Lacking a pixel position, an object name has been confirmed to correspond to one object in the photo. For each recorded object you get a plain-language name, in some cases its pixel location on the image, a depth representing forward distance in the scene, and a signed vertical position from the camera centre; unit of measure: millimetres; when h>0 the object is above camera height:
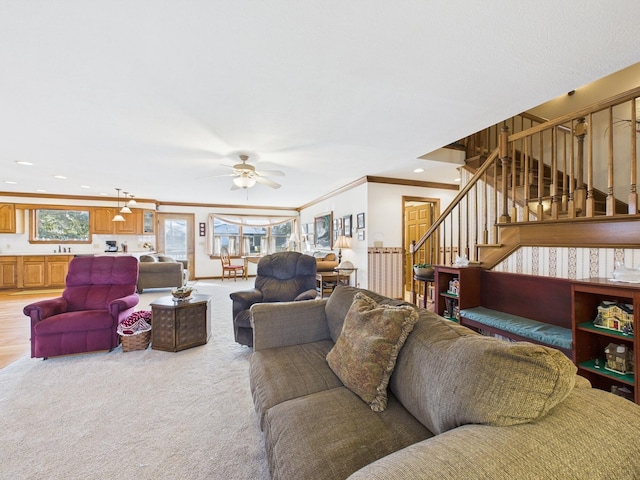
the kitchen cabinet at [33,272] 6492 -727
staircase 1954 +537
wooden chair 8125 -742
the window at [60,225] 6961 +413
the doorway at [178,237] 8250 +123
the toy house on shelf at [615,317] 1694 -491
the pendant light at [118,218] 6844 +576
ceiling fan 3752 +945
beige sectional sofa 649 -513
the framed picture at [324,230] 6746 +291
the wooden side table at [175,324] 2863 -882
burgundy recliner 2658 -710
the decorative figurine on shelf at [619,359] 1726 -752
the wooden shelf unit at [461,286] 2842 -496
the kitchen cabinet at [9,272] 6379 -717
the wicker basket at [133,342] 2861 -1056
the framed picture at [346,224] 5781 +347
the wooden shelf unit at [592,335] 1727 -630
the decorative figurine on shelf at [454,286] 2979 -505
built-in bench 2141 -637
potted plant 3427 -378
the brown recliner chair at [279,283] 2881 -499
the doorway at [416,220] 5658 +443
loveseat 6211 -756
